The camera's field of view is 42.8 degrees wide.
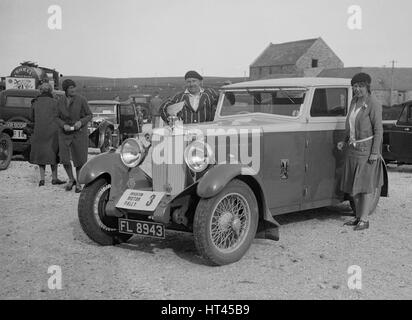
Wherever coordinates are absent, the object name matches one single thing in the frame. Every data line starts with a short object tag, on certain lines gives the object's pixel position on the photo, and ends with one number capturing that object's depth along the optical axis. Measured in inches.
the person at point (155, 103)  950.4
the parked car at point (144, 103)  1197.1
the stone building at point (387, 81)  1704.0
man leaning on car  257.8
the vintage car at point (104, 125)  591.8
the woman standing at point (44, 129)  351.3
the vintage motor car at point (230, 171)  188.7
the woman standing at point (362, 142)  235.8
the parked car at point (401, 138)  435.5
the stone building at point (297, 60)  2053.4
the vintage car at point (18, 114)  476.7
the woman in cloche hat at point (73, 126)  324.2
